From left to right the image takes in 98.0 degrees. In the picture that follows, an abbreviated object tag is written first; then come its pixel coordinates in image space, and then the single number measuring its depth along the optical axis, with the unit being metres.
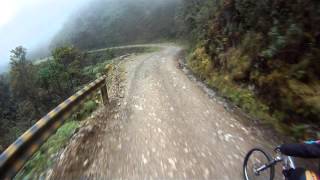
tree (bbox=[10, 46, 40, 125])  28.75
